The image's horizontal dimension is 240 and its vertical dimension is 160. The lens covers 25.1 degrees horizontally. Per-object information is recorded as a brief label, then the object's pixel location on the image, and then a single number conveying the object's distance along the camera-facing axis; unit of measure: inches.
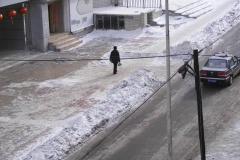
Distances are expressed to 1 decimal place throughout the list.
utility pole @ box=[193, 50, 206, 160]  657.0
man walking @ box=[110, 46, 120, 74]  1113.9
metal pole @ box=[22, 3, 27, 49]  1338.5
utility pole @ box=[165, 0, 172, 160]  698.2
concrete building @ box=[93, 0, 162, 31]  1521.9
